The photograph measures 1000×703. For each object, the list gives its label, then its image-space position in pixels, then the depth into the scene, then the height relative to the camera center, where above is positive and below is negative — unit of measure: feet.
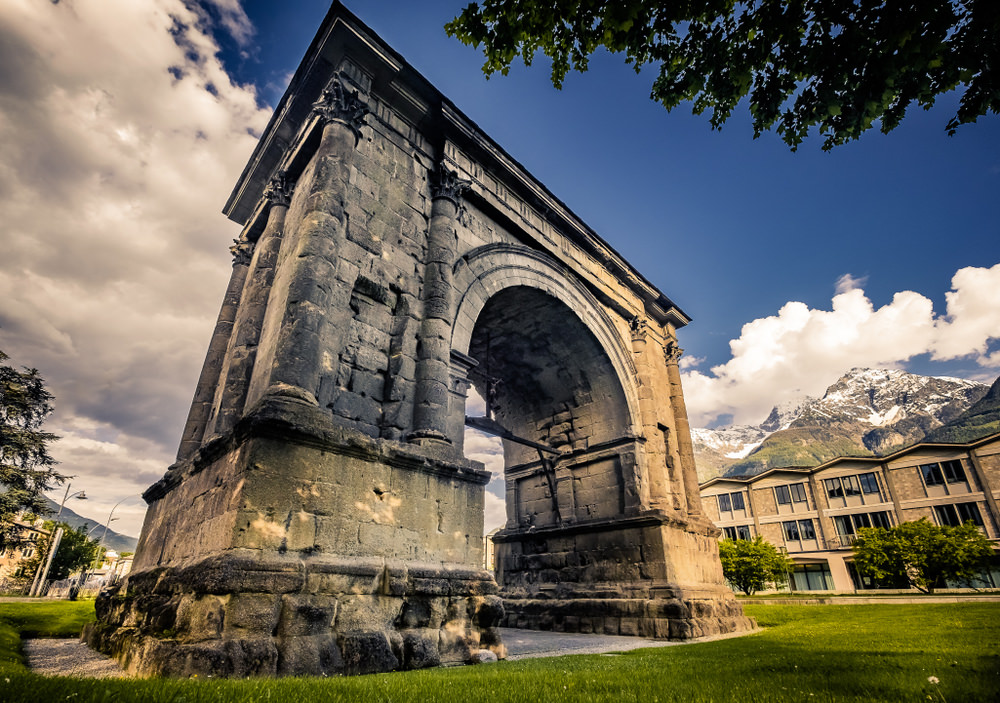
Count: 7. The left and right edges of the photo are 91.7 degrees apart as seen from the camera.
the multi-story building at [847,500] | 104.86 +19.08
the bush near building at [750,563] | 103.50 +4.11
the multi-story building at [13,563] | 124.67 +2.84
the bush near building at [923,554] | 84.53 +5.28
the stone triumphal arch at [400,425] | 14.67 +7.58
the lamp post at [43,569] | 90.11 +1.26
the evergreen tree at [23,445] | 65.92 +16.78
